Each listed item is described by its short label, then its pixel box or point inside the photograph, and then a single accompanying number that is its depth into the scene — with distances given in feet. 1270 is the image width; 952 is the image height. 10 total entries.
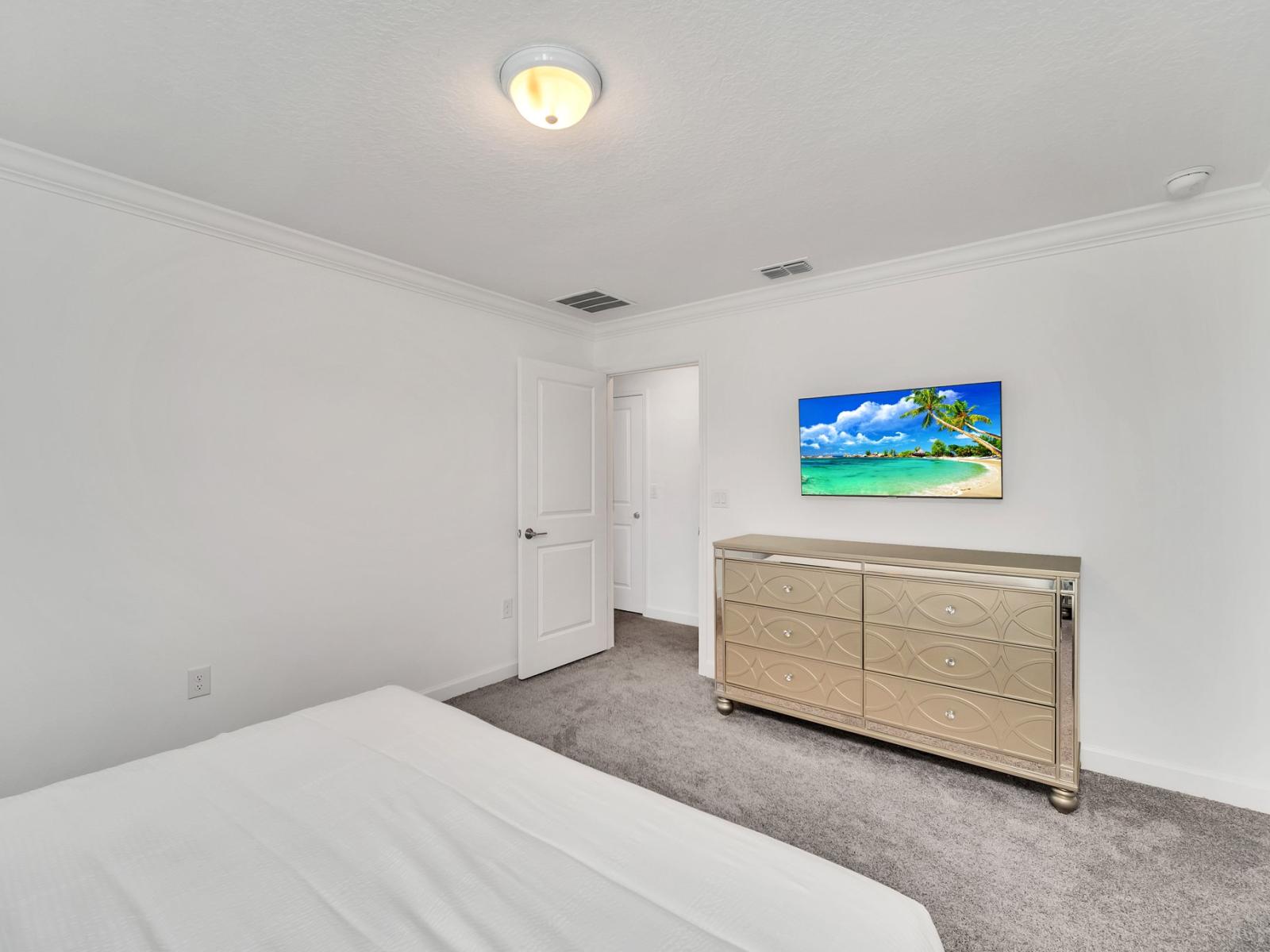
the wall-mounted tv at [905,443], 9.56
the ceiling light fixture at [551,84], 5.23
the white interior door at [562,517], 12.76
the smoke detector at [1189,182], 7.20
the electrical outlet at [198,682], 8.11
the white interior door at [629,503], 18.04
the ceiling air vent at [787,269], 10.43
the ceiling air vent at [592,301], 12.26
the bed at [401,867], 3.20
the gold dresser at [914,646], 7.86
